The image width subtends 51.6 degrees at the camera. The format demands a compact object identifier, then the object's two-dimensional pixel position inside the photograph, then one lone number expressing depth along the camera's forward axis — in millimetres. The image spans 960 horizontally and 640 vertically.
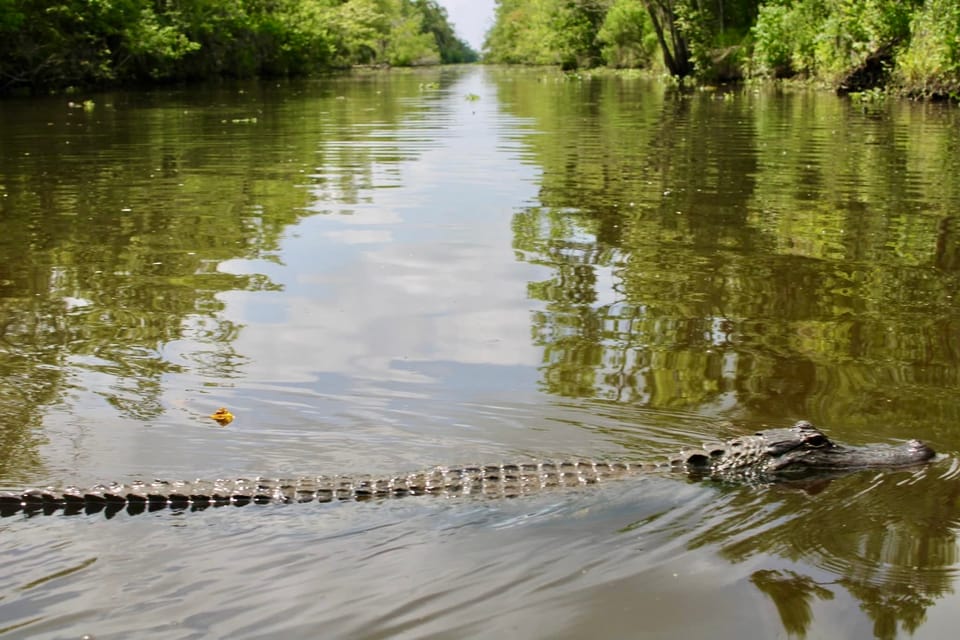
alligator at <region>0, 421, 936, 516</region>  4812
